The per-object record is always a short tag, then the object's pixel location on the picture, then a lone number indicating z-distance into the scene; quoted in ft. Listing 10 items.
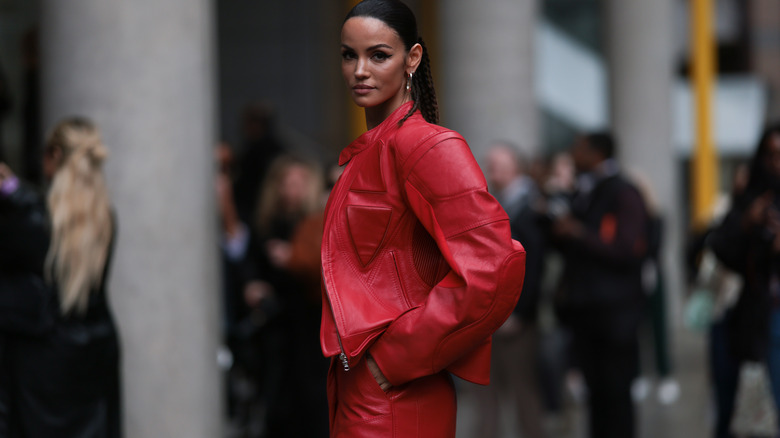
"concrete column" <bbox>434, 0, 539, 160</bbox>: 64.85
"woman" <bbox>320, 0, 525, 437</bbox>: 17.34
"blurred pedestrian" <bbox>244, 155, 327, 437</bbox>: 47.01
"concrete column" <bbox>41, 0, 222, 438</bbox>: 37.88
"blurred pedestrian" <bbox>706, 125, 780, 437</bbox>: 38.70
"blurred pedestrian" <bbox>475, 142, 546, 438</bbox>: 48.44
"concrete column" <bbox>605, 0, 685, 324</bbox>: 95.66
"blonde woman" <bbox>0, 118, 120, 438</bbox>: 31.35
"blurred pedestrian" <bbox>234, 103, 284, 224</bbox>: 69.51
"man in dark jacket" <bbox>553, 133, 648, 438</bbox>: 45.83
